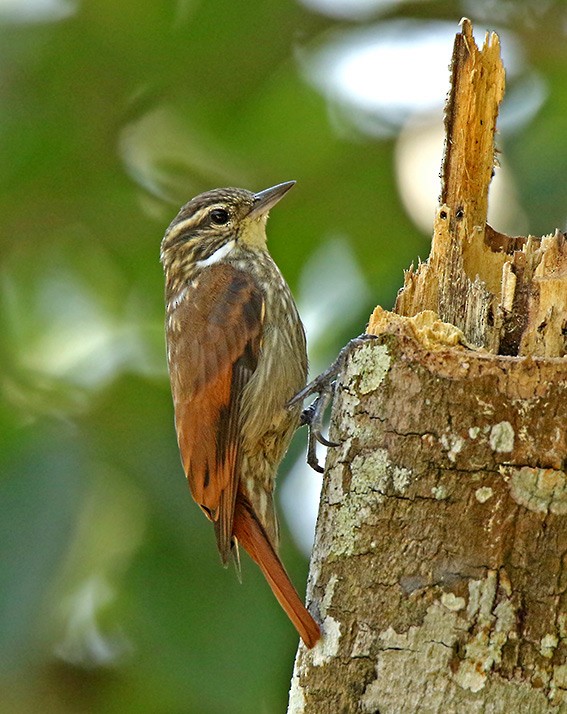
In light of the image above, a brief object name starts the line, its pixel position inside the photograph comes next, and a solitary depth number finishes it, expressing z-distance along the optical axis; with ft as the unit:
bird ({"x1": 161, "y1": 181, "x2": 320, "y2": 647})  26.71
